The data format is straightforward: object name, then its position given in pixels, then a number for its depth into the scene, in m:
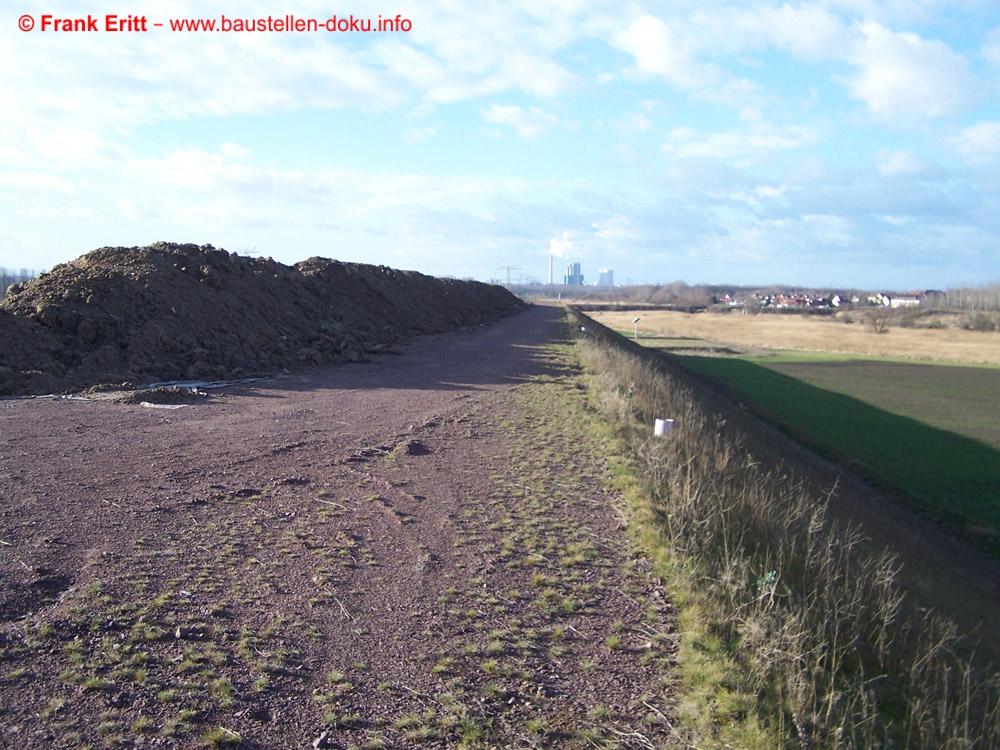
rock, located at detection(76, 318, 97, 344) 13.27
